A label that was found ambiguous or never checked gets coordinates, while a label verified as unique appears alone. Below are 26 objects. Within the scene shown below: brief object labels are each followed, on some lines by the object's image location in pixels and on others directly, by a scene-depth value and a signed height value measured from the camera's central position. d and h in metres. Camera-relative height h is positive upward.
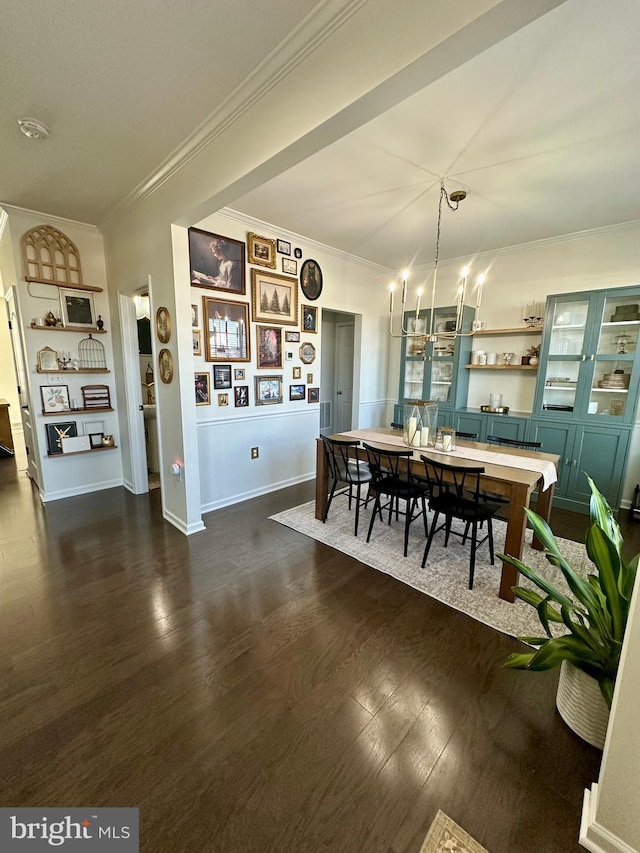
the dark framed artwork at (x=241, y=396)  3.66 -0.36
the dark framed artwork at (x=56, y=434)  3.67 -0.80
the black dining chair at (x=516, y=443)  3.13 -0.70
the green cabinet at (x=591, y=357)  3.46 +0.11
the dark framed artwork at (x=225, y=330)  3.35 +0.31
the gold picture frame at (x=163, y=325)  2.90 +0.30
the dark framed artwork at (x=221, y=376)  3.48 -0.15
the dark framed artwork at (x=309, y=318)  4.15 +0.53
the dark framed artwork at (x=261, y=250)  3.52 +1.14
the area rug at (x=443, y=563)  2.15 -1.50
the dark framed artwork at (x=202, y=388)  3.36 -0.26
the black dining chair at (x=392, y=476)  2.77 -0.94
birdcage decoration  3.82 +0.04
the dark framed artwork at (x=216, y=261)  3.18 +0.93
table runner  2.52 -0.71
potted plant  1.33 -1.04
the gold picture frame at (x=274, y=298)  3.65 +0.69
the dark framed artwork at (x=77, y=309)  3.65 +0.53
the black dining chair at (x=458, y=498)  2.36 -1.00
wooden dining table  2.22 -0.79
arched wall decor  3.36 +0.99
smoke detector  2.05 +1.36
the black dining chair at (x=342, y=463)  3.10 -0.90
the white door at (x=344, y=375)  5.79 -0.19
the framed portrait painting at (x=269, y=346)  3.79 +0.17
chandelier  2.49 +0.66
